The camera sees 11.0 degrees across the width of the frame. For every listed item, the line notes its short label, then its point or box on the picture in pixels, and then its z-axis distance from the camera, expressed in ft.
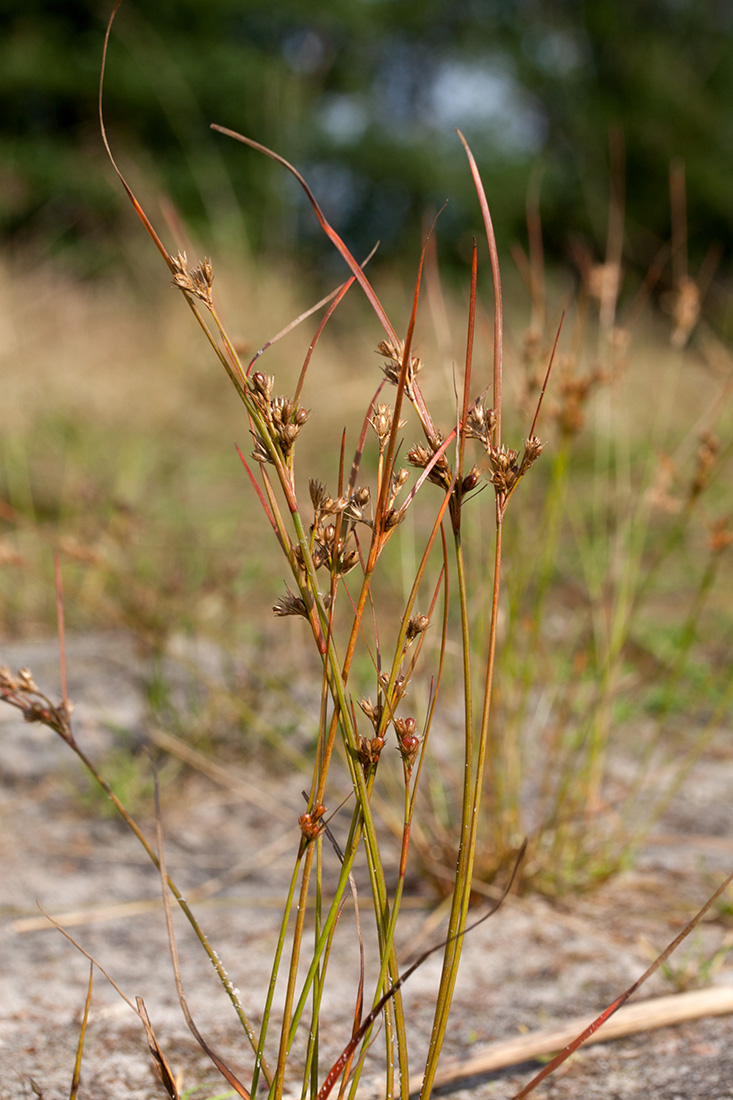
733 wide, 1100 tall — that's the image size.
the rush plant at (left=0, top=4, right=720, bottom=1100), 2.52
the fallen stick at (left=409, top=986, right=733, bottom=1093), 2.82
